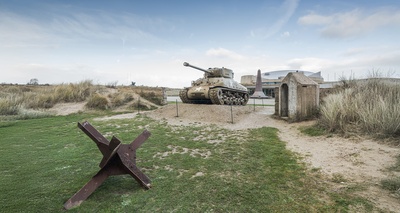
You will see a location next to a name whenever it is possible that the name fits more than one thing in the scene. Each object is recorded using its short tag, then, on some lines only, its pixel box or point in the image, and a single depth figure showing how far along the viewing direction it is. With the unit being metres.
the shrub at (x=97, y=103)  14.54
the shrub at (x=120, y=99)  15.52
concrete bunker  8.88
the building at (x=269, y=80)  39.59
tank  13.52
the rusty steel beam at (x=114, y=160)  2.88
